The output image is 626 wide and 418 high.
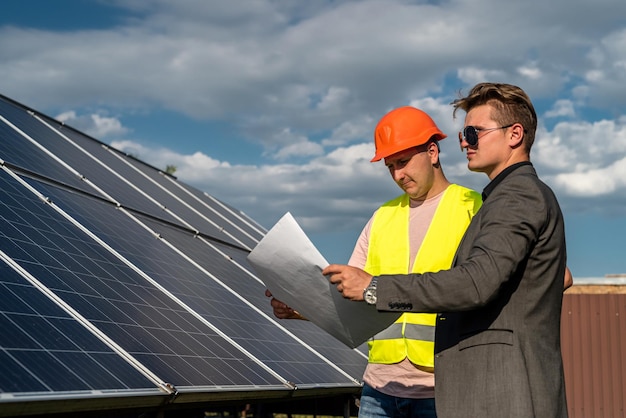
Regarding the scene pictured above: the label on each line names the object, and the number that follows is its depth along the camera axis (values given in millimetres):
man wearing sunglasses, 3156
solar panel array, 4684
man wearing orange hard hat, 4254
